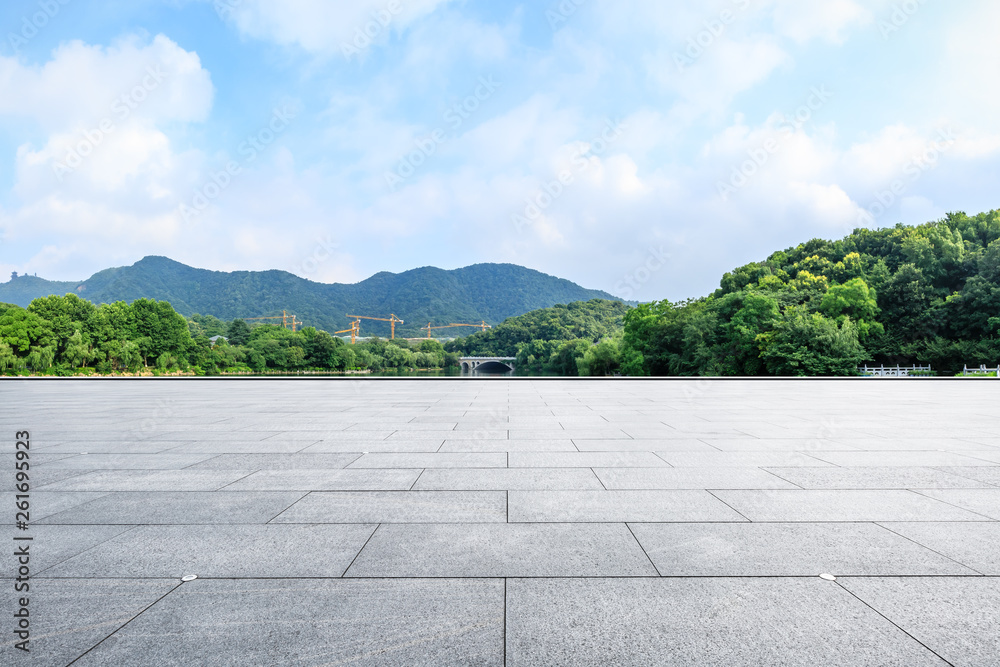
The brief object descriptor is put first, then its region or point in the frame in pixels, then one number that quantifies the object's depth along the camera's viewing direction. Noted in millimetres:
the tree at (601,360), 68312
